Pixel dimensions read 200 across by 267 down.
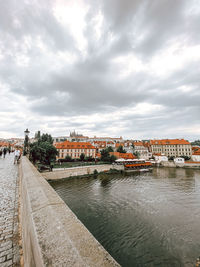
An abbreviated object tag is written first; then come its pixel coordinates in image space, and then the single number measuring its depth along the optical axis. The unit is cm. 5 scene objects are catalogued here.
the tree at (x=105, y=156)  4366
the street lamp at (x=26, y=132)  1678
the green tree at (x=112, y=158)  4275
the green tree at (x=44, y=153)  2562
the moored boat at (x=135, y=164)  4129
